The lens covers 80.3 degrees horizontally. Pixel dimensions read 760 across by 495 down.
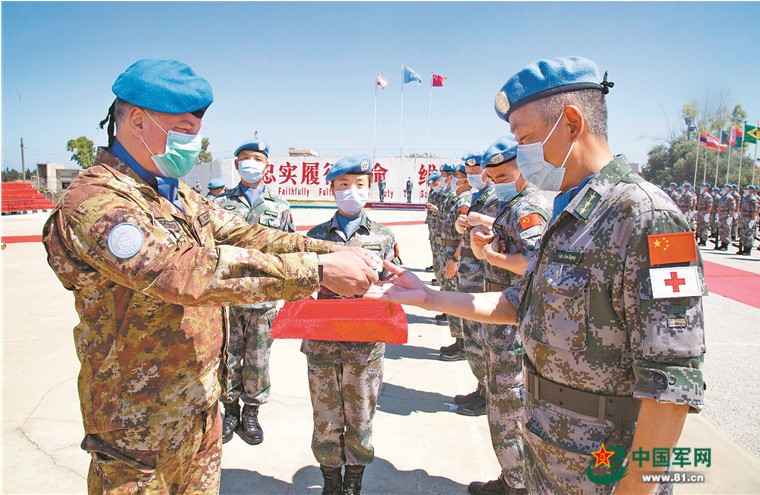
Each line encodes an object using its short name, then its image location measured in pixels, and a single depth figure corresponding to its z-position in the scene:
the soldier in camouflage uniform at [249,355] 3.83
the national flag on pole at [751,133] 21.38
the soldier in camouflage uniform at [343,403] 2.85
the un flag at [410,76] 27.59
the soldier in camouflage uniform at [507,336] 2.95
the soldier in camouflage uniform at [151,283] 1.53
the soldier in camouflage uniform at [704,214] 17.97
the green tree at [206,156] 55.17
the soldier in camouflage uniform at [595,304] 1.24
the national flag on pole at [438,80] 29.17
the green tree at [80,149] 51.12
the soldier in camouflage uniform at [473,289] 4.07
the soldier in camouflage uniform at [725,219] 15.74
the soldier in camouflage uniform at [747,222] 14.21
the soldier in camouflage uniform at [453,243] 5.59
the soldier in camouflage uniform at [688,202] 18.62
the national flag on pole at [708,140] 22.97
